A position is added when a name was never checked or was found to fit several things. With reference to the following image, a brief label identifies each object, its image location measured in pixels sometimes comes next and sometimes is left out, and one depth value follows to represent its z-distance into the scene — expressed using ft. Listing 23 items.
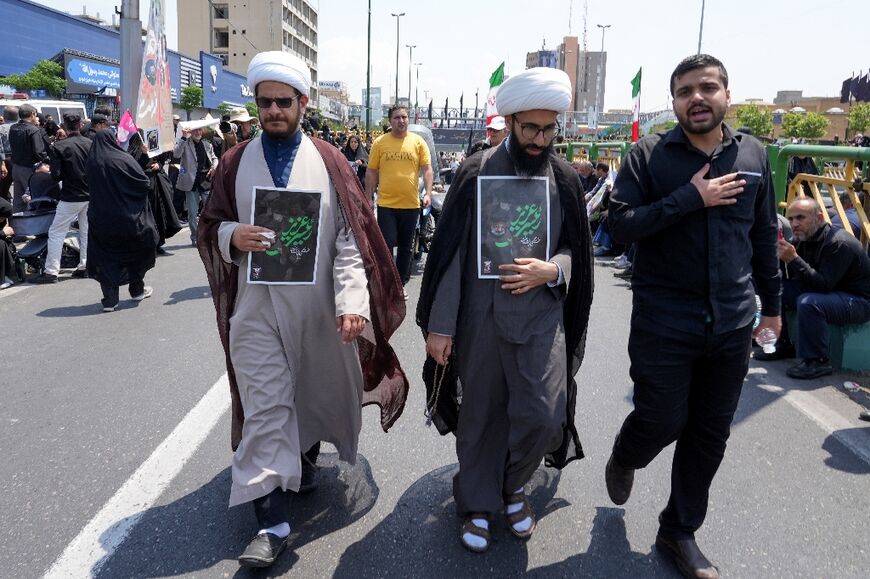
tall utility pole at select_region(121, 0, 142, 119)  35.99
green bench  19.01
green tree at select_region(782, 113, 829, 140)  207.82
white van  58.99
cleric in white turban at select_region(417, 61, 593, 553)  10.15
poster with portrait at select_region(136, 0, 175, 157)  33.14
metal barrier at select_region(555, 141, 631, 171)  46.62
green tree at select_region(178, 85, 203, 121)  136.15
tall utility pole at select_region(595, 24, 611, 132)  498.28
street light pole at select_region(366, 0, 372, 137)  157.99
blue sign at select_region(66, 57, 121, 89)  99.60
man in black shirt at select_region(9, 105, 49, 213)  37.78
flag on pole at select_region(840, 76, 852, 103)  225.27
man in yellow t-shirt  26.45
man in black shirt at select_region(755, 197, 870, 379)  18.86
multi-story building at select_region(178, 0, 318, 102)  270.46
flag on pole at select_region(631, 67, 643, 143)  59.21
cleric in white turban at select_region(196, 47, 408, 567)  10.35
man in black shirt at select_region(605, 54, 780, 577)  9.34
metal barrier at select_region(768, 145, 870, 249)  18.96
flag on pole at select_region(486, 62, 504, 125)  55.10
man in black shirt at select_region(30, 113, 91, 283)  28.96
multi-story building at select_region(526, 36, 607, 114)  430.20
